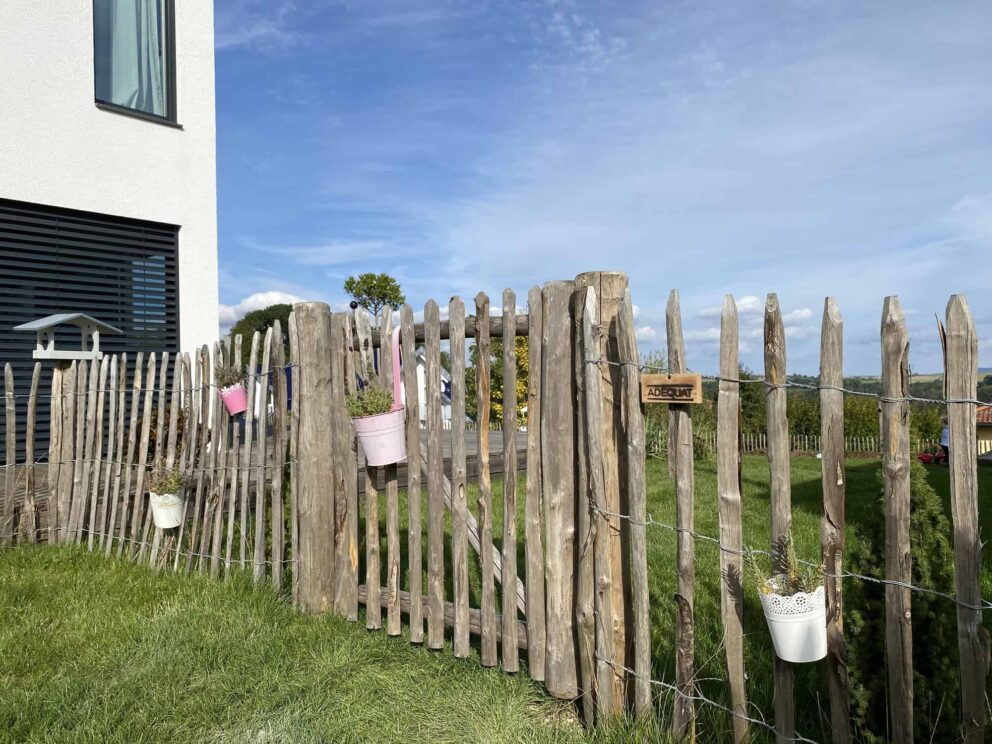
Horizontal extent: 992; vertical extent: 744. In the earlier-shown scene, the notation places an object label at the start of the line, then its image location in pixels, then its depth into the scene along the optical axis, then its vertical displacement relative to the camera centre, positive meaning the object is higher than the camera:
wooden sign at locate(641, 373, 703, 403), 2.73 -0.04
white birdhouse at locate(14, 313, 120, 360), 6.74 +0.57
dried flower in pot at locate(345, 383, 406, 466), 4.05 -0.24
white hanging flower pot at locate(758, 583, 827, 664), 2.32 -0.81
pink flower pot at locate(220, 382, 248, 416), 5.14 -0.09
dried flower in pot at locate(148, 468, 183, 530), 5.56 -0.85
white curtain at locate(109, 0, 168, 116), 9.19 +4.34
